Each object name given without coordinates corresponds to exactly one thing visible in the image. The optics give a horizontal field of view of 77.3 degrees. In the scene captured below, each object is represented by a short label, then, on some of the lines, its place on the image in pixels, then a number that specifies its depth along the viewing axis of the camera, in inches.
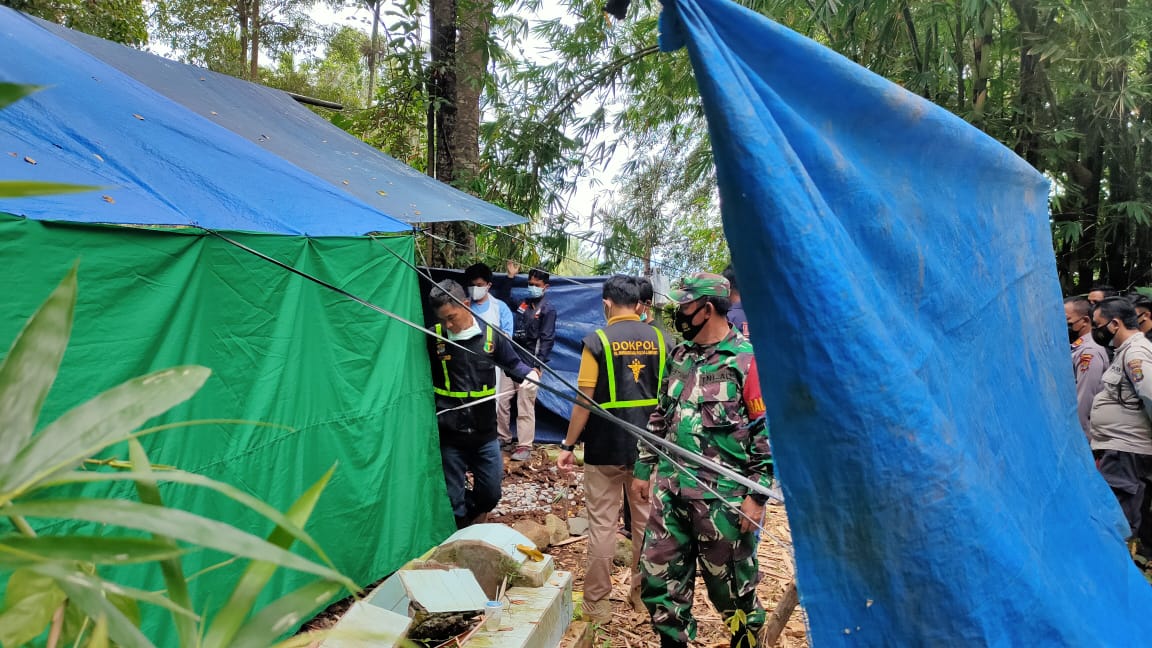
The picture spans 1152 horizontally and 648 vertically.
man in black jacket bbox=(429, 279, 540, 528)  201.8
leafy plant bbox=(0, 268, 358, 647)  30.7
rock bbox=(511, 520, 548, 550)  212.5
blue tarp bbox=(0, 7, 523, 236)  110.6
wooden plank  142.7
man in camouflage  134.7
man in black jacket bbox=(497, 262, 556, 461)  309.4
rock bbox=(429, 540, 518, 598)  147.9
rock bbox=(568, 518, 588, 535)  233.3
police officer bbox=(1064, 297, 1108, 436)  209.5
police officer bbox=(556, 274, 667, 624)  175.3
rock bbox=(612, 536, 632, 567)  208.2
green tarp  109.7
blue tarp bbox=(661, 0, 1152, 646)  55.6
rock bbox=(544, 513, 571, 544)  224.1
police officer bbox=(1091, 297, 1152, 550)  190.1
